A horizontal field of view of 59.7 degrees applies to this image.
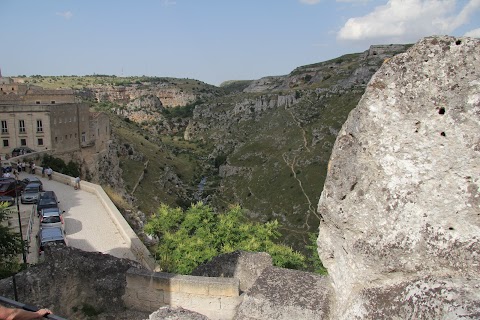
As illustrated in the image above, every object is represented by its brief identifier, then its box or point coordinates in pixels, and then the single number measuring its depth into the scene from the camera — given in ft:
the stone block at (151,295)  36.08
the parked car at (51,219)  62.90
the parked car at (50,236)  53.94
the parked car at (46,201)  71.26
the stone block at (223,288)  34.75
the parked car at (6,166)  98.58
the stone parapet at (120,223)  54.49
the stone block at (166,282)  35.38
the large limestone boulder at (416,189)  17.04
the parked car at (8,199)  75.36
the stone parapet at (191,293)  34.83
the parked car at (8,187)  81.51
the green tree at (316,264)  43.49
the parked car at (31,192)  78.07
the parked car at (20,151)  117.21
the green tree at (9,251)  42.37
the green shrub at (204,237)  46.88
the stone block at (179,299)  35.40
